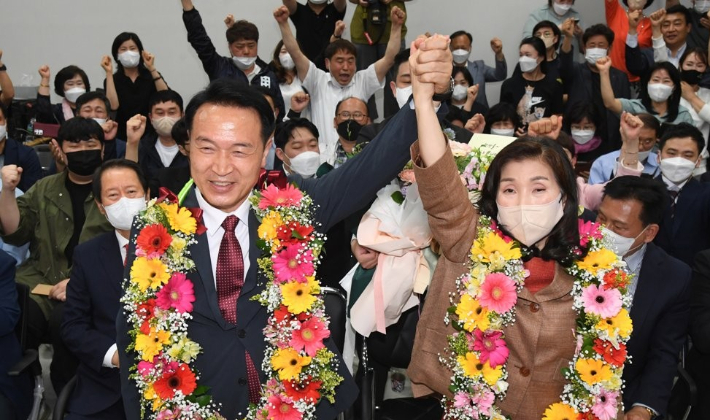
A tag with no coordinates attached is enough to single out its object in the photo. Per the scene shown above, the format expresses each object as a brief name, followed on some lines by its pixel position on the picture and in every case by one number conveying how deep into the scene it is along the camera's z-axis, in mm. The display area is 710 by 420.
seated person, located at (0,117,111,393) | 4547
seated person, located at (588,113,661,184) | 5582
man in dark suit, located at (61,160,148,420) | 3586
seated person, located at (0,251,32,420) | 3785
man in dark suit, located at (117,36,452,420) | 2428
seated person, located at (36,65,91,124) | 7598
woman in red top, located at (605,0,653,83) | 8719
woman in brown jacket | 2629
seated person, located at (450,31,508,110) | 8547
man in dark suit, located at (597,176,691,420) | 3414
